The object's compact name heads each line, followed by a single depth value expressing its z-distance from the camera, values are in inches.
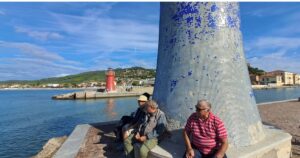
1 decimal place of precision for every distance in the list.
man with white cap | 130.7
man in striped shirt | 95.2
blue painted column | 122.2
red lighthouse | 1132.7
